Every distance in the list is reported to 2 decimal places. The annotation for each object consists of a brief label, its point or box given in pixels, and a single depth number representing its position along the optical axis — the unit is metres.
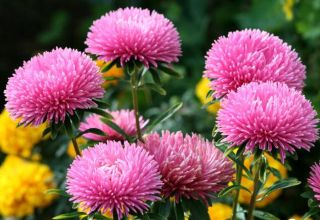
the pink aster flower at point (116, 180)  1.04
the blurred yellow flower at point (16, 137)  1.73
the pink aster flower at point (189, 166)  1.10
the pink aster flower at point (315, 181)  1.09
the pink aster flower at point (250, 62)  1.10
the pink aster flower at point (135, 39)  1.15
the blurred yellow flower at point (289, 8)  2.17
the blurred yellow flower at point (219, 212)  1.38
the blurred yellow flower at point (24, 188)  1.66
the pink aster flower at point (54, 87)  1.09
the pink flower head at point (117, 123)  1.21
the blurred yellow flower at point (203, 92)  1.84
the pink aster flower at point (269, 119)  1.04
